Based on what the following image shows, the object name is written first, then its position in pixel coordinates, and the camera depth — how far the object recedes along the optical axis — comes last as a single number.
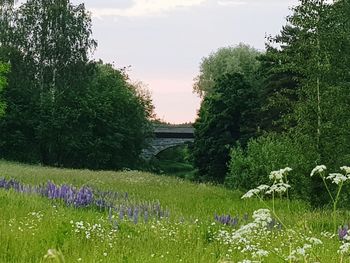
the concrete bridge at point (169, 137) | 70.74
